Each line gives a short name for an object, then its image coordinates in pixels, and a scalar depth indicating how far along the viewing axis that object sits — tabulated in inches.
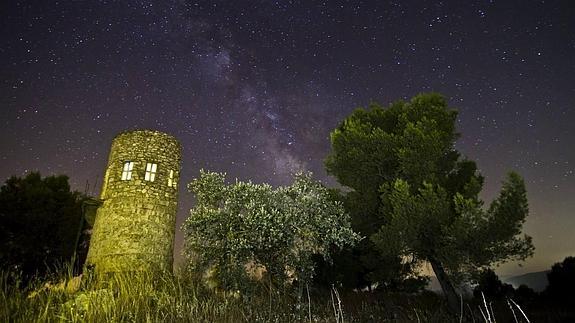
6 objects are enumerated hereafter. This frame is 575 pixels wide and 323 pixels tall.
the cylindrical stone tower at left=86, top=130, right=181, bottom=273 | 687.7
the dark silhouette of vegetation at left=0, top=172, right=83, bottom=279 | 929.5
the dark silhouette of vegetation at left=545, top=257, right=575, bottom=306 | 837.8
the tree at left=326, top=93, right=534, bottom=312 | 562.3
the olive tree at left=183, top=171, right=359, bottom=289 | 518.3
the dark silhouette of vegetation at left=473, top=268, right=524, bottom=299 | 919.0
